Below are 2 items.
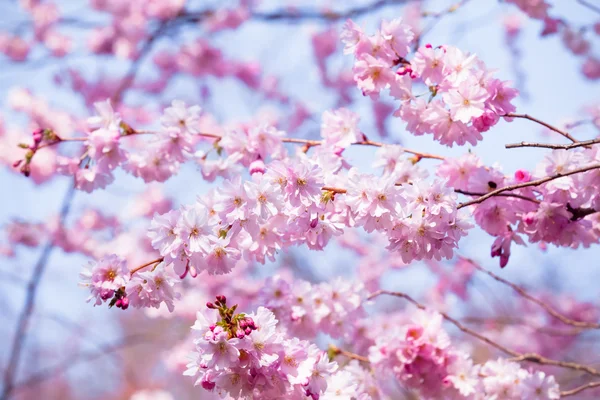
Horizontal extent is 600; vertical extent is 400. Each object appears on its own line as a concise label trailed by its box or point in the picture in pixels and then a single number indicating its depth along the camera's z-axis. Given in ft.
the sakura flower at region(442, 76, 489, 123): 5.28
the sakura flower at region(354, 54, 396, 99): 5.46
